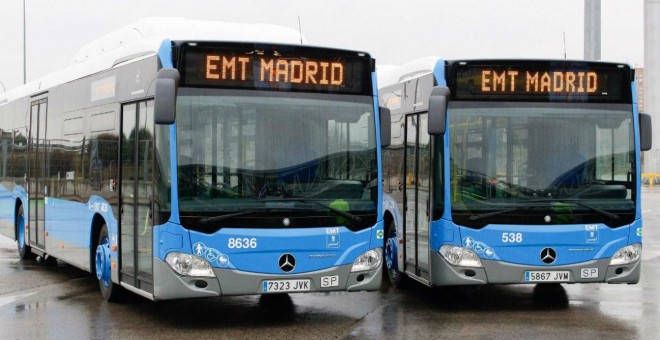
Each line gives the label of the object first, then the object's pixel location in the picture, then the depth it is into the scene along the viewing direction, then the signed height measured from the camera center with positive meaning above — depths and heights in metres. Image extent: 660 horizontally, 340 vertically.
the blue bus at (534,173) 11.74 +0.01
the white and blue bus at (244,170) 10.33 +0.03
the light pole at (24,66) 52.69 +5.05
